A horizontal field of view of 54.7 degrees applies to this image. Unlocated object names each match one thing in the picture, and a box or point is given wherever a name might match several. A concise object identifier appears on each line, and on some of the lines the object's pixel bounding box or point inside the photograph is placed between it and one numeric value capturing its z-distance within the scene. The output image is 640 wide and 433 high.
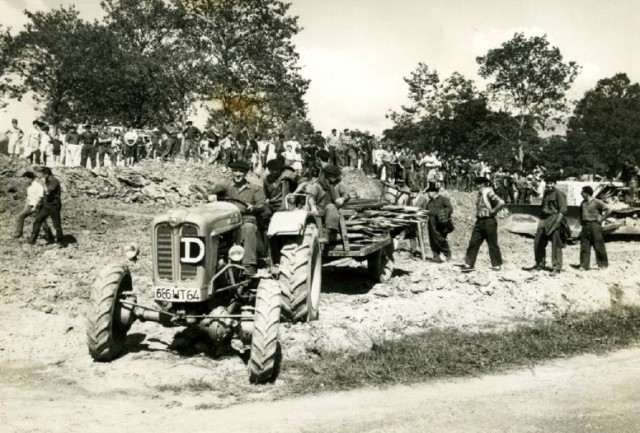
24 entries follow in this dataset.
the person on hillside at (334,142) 25.62
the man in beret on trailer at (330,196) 10.20
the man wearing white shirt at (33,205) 13.55
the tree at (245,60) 34.84
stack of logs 10.92
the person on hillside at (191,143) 24.25
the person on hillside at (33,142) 20.25
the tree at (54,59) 35.88
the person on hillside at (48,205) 13.38
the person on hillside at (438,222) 14.06
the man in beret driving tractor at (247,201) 8.12
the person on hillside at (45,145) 20.28
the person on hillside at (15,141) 21.22
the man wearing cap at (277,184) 9.80
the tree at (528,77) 43.91
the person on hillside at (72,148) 22.77
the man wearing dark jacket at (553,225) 12.54
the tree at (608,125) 59.03
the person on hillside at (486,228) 12.46
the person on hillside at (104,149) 23.05
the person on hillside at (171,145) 24.02
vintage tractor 6.61
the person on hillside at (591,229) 13.17
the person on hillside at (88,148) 22.53
